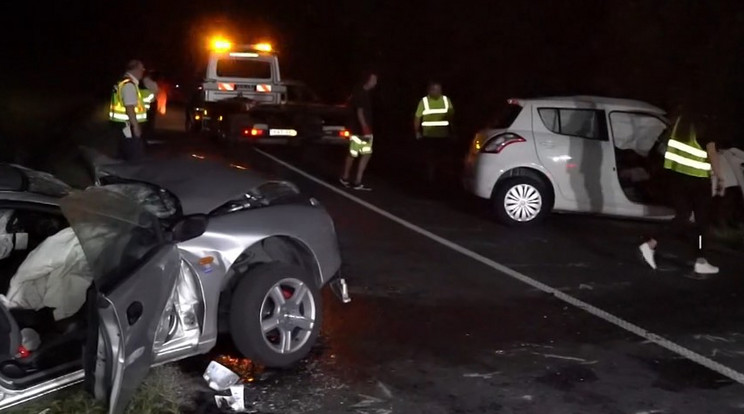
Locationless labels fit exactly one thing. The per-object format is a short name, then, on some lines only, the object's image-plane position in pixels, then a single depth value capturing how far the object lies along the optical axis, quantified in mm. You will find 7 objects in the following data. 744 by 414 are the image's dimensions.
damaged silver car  4707
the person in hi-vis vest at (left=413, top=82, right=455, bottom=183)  14984
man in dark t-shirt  14391
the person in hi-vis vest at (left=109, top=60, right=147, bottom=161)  11672
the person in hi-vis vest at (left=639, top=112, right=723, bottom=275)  9195
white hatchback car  11469
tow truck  18797
